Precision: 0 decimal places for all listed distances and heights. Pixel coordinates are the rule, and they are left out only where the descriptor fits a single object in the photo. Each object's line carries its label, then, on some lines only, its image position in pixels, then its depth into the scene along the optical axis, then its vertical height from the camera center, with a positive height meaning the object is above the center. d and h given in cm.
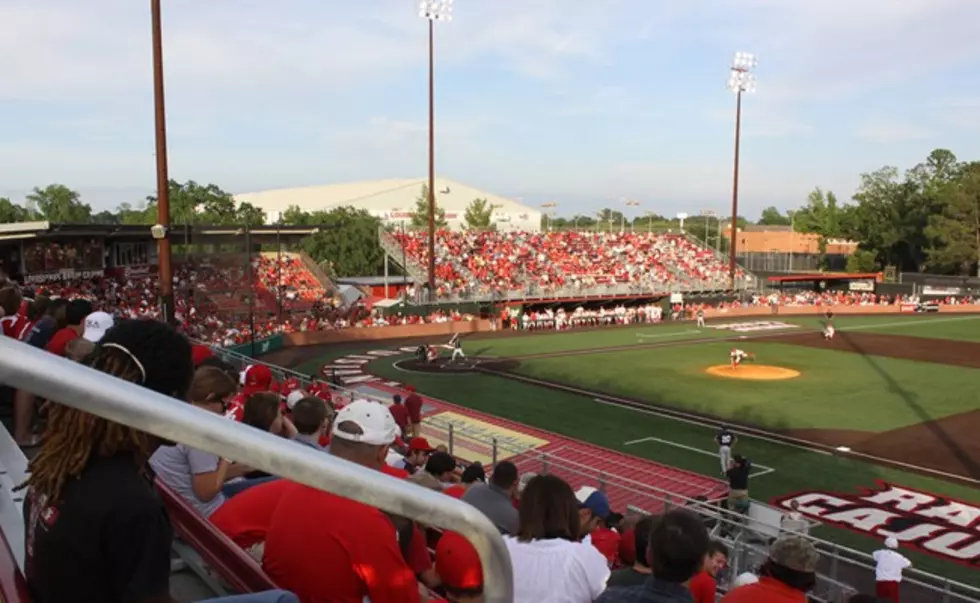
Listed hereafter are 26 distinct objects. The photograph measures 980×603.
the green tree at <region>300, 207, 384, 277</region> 7075 -66
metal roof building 11712 +694
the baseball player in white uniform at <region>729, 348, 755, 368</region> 3121 -451
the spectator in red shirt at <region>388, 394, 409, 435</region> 1347 -304
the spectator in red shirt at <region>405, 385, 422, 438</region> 1612 -353
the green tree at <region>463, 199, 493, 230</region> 9006 +311
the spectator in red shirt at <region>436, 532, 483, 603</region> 290 -144
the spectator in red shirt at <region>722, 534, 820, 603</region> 417 -179
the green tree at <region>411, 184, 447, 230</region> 8304 +291
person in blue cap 616 -219
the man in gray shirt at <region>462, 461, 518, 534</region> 498 -171
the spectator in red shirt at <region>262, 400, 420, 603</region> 291 -119
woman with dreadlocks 218 -80
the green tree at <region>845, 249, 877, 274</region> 8962 -186
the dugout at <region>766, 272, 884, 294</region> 6434 -316
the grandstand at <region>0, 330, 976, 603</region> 150 -40
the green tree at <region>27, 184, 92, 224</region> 10561 +507
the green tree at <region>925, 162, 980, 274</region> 7619 +175
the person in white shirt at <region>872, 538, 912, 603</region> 963 -404
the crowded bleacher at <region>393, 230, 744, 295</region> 5381 -125
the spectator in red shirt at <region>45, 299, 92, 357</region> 665 -69
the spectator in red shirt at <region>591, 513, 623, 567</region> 608 -237
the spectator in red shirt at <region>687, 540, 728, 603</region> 477 -211
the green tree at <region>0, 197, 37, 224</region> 8909 +327
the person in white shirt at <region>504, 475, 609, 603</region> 398 -162
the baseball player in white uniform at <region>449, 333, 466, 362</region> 3281 -453
